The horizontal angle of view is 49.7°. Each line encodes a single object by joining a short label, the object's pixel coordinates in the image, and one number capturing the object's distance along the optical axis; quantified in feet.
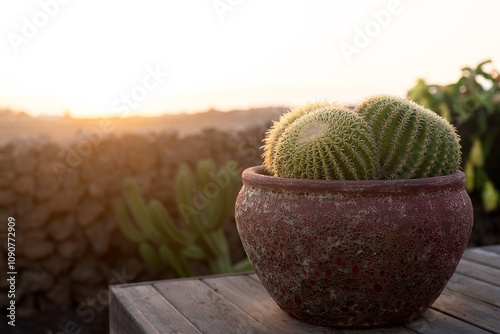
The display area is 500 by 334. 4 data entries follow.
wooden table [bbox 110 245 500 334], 6.40
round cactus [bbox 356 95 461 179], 6.20
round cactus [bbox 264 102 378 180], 5.91
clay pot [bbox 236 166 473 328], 5.61
